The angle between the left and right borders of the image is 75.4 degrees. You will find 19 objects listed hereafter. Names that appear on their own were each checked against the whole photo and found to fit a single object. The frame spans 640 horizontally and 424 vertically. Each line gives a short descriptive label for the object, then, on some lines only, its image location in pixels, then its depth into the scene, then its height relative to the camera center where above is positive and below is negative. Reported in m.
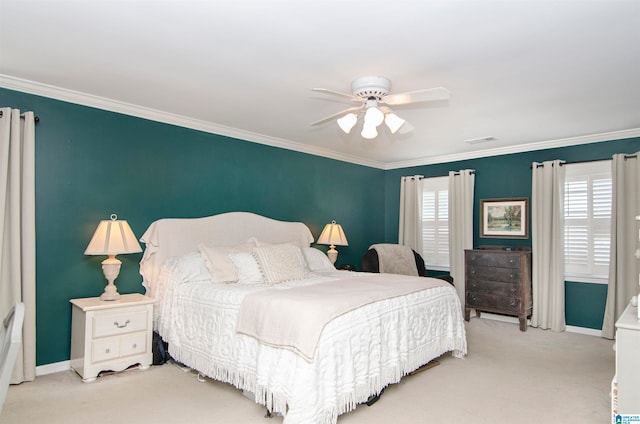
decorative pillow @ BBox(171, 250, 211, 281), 3.77 -0.47
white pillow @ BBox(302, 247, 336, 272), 4.76 -0.46
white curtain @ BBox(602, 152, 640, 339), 4.55 -0.12
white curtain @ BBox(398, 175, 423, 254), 6.54 +0.16
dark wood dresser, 5.14 -0.73
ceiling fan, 2.84 +0.88
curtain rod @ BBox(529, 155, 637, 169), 4.63 +0.80
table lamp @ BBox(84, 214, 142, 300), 3.46 -0.24
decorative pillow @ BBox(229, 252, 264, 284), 3.75 -0.45
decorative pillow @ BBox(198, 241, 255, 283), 3.74 -0.41
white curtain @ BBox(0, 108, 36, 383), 3.22 -0.09
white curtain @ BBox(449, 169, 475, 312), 5.92 +0.05
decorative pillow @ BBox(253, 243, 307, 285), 3.82 -0.42
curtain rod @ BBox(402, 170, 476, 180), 6.06 +0.74
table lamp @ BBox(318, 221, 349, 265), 5.59 -0.23
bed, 2.58 -0.72
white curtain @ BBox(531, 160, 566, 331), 5.09 -0.25
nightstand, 3.30 -0.98
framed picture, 5.55 +0.10
